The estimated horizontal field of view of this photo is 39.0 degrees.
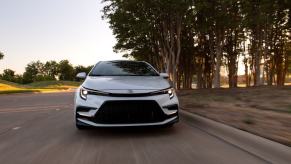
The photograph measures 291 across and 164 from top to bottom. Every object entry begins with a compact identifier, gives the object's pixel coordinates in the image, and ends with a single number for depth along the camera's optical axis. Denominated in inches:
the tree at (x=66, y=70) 5049.2
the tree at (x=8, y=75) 5027.1
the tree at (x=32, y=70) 5456.7
